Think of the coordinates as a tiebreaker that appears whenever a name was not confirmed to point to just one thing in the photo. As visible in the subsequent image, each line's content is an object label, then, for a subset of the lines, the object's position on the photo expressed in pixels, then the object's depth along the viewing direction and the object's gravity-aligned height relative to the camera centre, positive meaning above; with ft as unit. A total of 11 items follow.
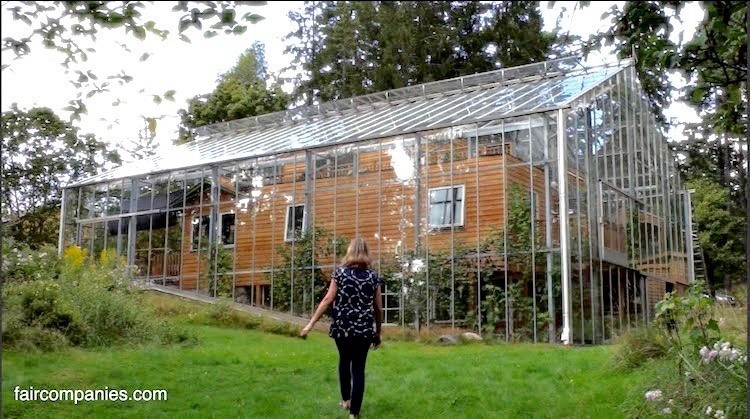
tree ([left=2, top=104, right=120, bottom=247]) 73.56 +10.65
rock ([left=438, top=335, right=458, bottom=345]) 46.70 -3.20
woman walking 21.04 -0.82
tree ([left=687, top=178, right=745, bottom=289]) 92.22 +6.71
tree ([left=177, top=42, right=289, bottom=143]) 102.63 +23.96
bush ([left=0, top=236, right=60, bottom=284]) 39.75 +1.07
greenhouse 51.11 +5.88
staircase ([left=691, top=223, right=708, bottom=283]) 80.02 +3.01
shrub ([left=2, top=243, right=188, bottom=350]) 33.12 -1.34
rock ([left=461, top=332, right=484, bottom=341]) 47.30 -3.06
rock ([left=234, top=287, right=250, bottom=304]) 62.44 -0.81
